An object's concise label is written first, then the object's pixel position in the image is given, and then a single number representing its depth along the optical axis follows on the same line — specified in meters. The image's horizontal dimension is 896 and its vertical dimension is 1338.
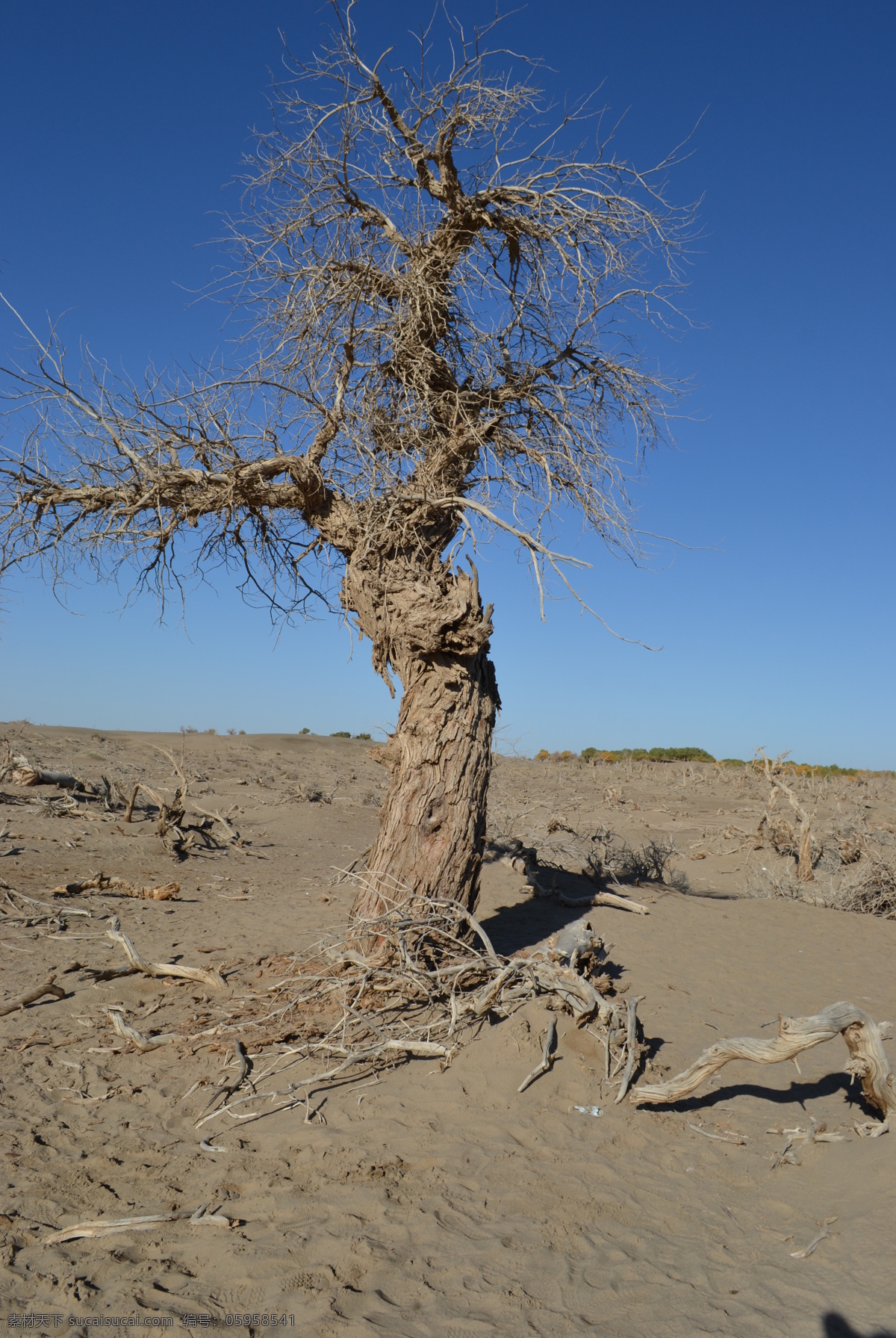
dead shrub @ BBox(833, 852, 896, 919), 10.72
